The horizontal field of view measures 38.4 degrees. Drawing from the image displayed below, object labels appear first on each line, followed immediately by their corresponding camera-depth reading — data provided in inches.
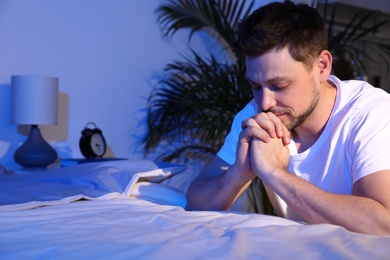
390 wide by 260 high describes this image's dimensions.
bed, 34.7
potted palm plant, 125.1
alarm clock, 115.2
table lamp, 106.0
